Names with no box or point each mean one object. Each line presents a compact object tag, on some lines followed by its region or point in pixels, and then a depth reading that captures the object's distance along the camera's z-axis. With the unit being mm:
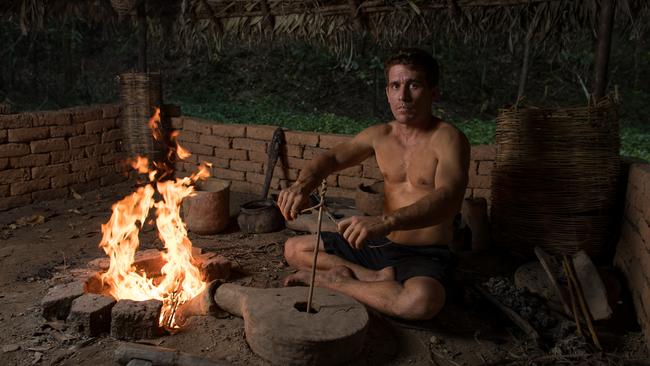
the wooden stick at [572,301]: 3188
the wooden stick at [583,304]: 3074
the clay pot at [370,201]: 4742
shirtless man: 3143
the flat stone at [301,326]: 2635
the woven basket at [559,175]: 4012
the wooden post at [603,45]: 4418
